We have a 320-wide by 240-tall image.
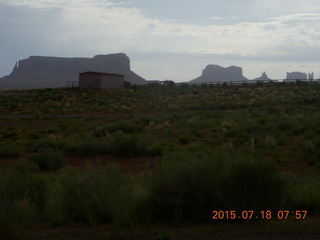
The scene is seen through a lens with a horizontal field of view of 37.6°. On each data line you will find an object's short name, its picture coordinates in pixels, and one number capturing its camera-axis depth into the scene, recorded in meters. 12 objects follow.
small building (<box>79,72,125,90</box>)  95.73
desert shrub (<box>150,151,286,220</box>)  9.79
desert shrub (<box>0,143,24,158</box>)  24.59
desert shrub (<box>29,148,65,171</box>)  20.14
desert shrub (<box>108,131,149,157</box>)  24.16
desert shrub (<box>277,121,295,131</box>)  32.69
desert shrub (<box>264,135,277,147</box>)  25.39
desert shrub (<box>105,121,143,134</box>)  35.94
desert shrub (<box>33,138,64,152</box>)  26.77
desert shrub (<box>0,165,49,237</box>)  9.21
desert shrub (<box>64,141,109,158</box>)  24.86
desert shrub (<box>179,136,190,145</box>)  28.67
